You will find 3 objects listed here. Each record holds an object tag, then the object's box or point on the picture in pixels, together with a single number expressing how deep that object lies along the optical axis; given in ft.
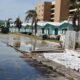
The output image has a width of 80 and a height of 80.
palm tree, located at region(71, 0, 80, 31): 67.20
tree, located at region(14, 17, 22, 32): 148.67
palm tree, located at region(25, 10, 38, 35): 109.38
